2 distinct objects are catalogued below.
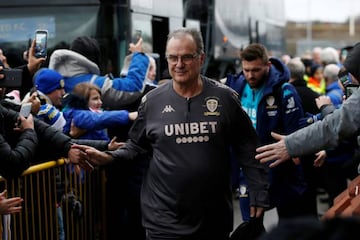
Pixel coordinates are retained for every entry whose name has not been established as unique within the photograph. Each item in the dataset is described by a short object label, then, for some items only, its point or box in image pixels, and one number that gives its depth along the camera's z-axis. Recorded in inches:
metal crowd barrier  191.7
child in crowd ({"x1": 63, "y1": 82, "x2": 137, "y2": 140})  221.6
